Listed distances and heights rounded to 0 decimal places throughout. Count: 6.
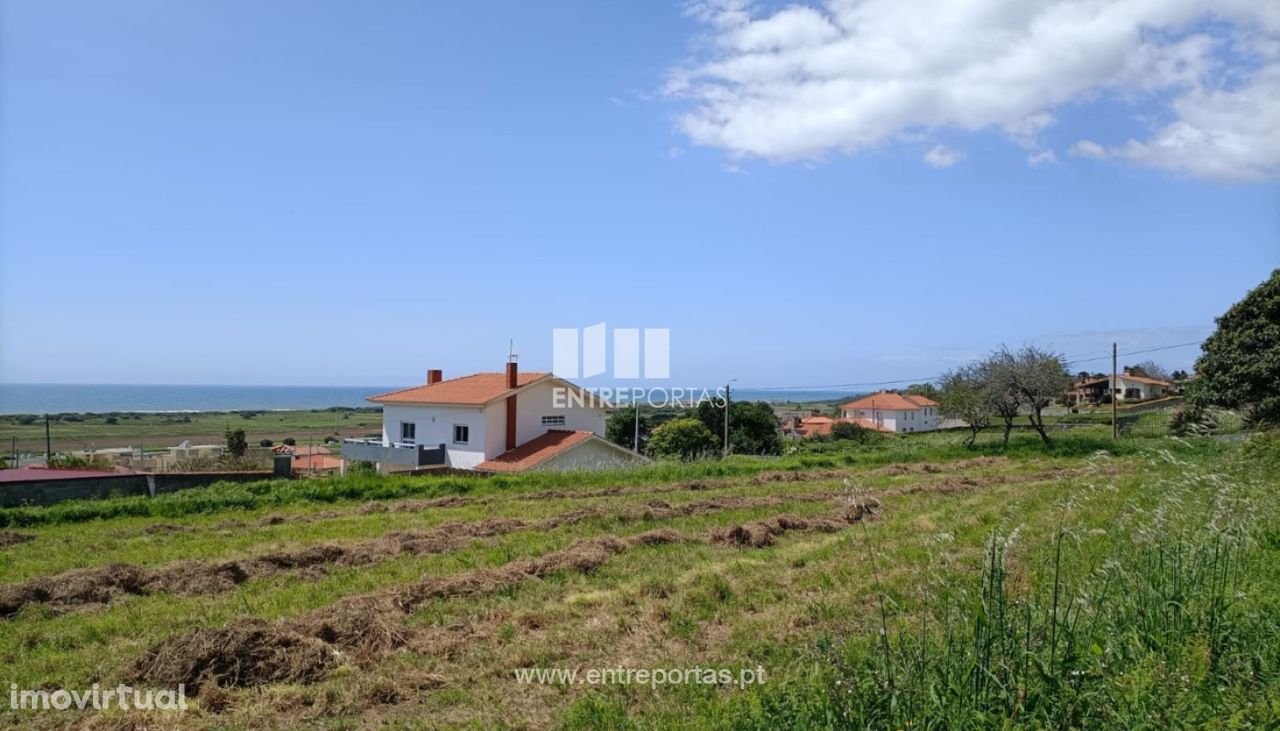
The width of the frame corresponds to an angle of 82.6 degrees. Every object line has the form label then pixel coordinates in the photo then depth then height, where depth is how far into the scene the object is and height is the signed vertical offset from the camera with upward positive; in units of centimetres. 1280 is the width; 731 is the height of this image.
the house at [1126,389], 7172 -138
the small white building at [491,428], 3053 -212
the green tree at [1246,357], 2427 +62
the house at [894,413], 7900 -394
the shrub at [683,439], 4138 -340
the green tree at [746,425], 4444 -297
